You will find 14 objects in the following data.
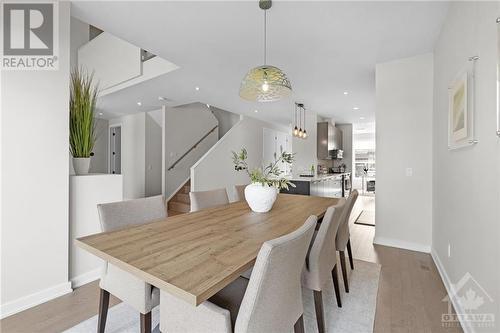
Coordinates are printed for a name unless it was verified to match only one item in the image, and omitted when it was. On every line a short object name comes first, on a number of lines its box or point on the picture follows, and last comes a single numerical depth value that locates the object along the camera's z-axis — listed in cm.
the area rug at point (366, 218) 459
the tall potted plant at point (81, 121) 229
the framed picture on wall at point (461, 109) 159
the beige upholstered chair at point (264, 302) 88
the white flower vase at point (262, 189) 205
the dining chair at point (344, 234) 210
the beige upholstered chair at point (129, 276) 128
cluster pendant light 528
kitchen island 473
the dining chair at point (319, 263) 150
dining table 88
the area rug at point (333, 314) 165
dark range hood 721
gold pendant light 204
